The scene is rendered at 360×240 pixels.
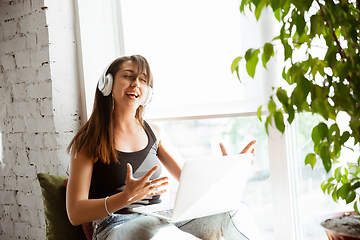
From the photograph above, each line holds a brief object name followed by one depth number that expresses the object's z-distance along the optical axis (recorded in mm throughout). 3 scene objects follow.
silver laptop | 1314
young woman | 1480
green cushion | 1828
